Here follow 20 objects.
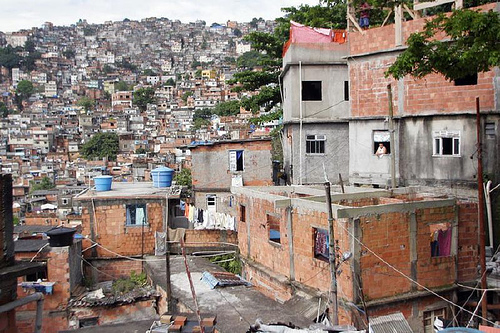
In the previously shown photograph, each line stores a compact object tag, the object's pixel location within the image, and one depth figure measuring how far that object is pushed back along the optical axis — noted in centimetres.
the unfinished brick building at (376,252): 1207
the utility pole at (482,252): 1235
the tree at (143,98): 13362
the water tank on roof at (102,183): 2211
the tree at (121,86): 16212
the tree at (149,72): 18500
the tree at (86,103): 13488
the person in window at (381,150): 1844
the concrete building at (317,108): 2095
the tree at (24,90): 14838
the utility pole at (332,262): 1085
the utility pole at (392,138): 1719
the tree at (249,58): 15829
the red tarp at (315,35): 2125
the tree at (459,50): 1031
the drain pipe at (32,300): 621
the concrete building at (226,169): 2339
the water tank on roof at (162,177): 2317
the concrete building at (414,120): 1625
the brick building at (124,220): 1973
